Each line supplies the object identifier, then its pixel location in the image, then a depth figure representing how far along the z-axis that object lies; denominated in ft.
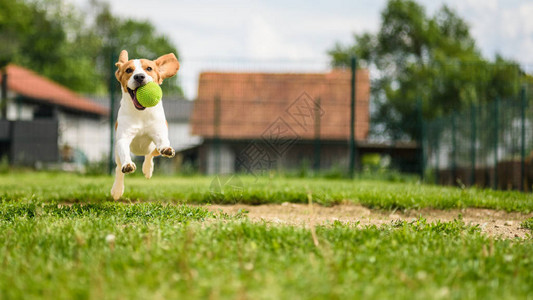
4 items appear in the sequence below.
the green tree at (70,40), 133.08
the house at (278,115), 57.62
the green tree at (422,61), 94.78
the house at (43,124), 51.55
